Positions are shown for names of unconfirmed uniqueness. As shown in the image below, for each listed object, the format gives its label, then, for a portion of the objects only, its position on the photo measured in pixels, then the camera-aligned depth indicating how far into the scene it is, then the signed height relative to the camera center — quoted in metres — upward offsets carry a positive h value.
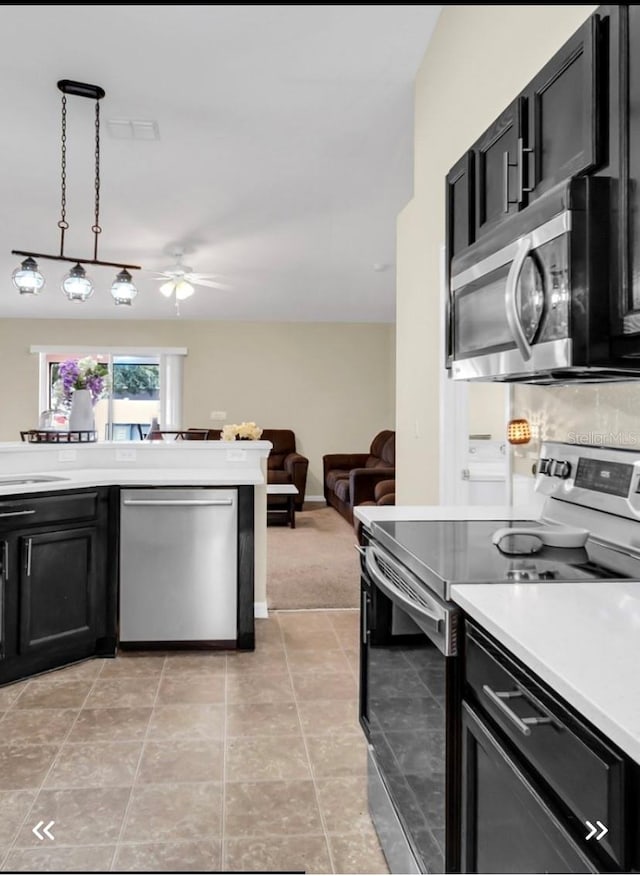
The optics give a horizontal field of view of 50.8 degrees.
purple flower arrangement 3.94 +0.32
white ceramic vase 3.90 +0.13
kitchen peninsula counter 3.43 -0.18
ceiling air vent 3.80 +1.74
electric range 1.30 -0.37
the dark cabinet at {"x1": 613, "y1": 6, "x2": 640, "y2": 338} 1.20 +0.47
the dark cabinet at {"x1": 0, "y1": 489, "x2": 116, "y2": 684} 2.97 -0.70
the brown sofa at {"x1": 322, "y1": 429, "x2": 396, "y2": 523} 6.77 -0.43
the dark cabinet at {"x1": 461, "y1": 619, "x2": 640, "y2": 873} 0.76 -0.46
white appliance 2.55 -0.15
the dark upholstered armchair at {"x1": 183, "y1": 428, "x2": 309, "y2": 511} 7.64 -0.37
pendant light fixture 3.57 +0.84
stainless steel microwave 1.29 +0.31
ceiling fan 5.77 +1.31
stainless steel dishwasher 3.35 -0.64
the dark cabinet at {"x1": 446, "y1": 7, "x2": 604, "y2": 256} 1.31 +0.68
